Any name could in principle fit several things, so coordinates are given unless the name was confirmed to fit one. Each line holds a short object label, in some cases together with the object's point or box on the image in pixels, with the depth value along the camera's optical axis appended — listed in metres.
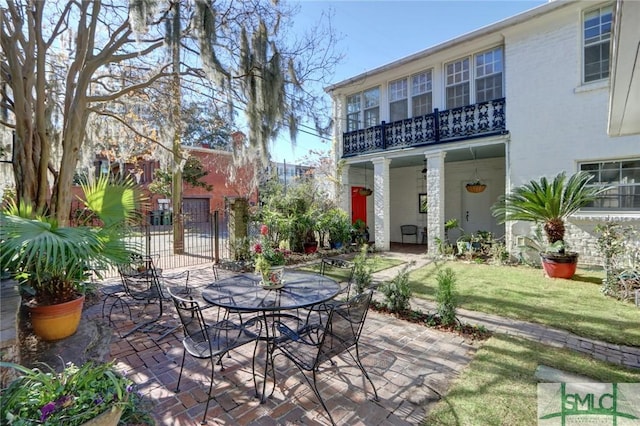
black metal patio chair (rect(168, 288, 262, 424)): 2.64
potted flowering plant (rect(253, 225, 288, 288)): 3.49
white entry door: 11.09
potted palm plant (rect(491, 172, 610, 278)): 6.57
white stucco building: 7.14
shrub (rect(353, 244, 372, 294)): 4.97
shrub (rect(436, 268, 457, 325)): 4.10
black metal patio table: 2.89
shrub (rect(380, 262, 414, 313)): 4.64
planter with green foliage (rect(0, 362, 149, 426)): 1.59
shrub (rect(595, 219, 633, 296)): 5.39
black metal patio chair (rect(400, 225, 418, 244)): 12.74
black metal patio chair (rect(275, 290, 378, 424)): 2.56
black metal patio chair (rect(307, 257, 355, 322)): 3.41
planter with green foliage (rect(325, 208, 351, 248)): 10.24
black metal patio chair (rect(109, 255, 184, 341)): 4.09
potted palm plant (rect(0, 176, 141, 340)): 2.74
